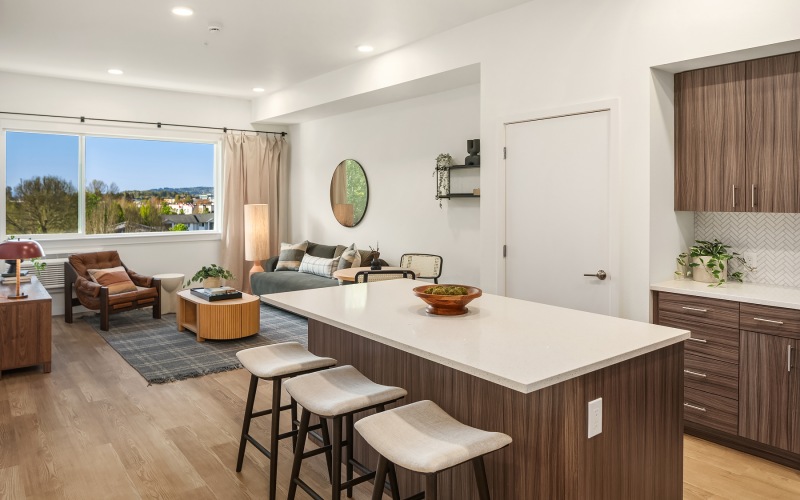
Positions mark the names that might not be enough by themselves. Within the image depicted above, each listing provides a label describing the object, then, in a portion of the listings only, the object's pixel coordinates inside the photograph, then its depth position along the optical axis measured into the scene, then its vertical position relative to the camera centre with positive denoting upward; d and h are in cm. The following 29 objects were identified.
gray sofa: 644 -39
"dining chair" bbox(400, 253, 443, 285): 567 -18
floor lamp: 761 +15
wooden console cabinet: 442 -68
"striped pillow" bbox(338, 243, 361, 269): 643 -15
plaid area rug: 470 -93
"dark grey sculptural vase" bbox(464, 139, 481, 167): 506 +82
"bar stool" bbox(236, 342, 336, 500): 255 -55
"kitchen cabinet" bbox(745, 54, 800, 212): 306 +62
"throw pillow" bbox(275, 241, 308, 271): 735 -15
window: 670 +75
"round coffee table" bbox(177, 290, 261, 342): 546 -70
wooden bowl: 250 -24
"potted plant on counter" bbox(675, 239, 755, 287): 348 -9
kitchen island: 186 -51
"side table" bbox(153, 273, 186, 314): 689 -54
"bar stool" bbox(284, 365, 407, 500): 214 -58
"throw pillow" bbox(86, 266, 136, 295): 625 -39
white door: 366 +24
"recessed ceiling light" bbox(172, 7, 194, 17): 427 +174
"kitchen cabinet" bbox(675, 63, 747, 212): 328 +64
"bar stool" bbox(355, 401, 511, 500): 169 -60
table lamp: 427 -5
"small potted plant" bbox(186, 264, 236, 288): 612 -33
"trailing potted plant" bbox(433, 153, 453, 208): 557 +70
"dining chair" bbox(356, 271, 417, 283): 468 -27
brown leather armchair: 598 -49
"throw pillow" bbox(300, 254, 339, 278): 668 -24
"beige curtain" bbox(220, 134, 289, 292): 786 +85
